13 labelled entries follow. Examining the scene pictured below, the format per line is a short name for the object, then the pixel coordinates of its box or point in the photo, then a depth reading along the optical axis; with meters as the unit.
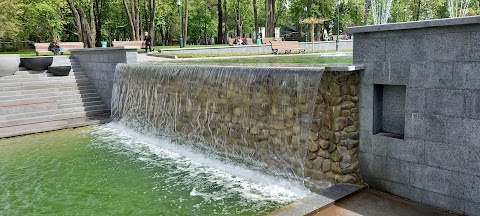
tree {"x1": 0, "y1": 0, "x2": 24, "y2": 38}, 31.45
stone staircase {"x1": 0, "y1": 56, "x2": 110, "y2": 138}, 12.50
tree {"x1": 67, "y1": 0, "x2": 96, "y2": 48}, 25.39
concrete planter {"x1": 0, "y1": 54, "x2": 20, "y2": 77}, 14.05
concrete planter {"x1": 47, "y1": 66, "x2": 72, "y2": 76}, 15.16
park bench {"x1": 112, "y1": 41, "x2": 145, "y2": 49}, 24.32
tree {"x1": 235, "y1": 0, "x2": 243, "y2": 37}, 43.47
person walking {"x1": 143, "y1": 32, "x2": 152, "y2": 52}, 22.77
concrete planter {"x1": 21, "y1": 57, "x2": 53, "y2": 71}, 14.97
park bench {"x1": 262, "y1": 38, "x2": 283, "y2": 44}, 29.49
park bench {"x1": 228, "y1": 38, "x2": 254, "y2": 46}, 31.80
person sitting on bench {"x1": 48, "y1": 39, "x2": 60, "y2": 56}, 20.88
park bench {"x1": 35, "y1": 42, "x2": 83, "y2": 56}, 23.59
